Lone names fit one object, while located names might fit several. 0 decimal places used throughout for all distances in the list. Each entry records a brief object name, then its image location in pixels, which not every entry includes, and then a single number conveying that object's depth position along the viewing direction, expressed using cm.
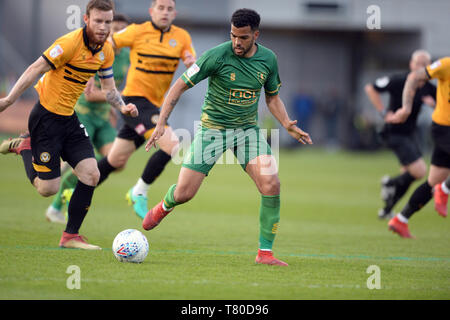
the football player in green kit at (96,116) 1891
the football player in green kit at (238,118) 1337
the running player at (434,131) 1794
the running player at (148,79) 1809
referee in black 2195
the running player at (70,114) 1366
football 1308
